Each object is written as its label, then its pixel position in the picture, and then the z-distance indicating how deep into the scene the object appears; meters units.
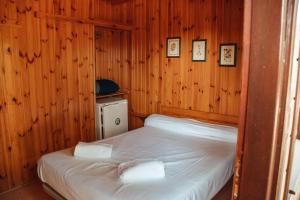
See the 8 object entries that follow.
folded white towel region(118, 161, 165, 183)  1.83
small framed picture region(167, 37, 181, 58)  3.49
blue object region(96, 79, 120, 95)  3.78
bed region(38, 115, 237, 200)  1.73
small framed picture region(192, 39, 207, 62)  3.22
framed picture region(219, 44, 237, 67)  2.97
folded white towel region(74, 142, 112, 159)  2.28
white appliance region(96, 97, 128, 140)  3.66
